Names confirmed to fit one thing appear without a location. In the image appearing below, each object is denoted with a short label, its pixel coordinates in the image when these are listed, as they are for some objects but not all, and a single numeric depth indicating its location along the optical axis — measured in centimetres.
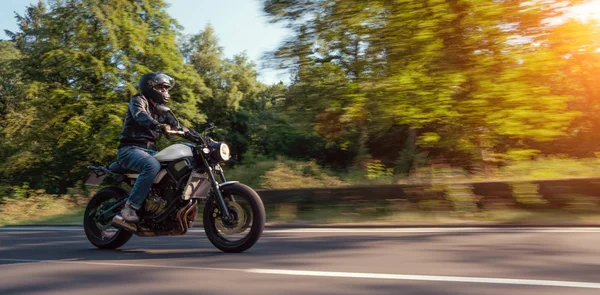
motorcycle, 605
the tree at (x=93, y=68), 2866
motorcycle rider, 627
